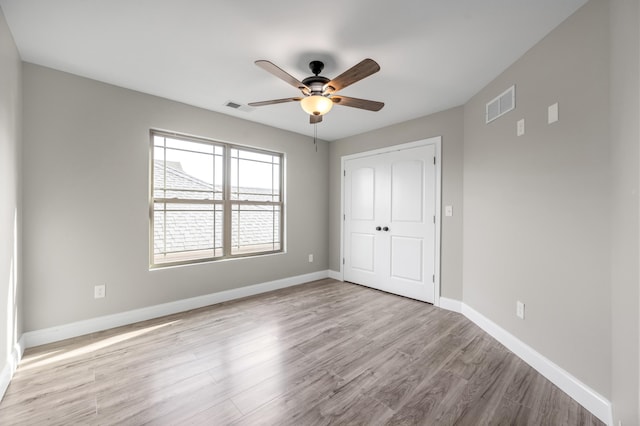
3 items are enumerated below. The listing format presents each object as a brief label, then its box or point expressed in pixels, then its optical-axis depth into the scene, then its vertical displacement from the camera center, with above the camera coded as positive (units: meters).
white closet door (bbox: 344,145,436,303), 3.66 -0.17
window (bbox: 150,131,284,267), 3.23 +0.13
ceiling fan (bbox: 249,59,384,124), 1.94 +0.99
